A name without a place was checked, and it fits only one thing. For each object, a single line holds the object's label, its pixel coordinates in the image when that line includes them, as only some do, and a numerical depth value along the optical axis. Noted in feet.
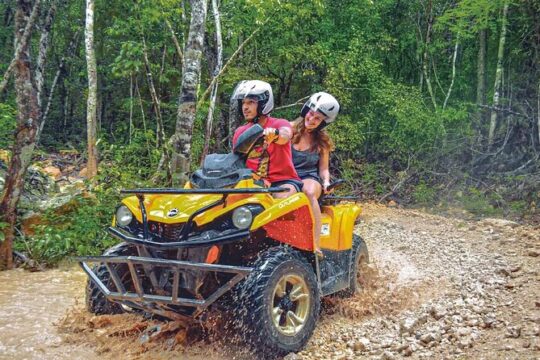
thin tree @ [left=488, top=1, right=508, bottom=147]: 46.24
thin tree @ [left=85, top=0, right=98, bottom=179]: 40.42
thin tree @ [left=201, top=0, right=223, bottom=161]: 33.16
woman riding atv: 15.92
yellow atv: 10.93
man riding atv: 14.44
